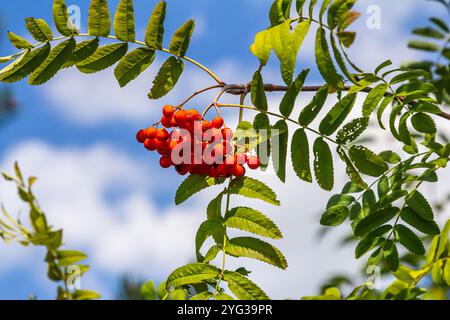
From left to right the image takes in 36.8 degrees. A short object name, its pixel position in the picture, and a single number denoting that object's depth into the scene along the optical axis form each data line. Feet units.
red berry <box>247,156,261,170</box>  6.57
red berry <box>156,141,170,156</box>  6.82
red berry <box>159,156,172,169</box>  6.86
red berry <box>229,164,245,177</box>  6.49
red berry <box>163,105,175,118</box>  6.77
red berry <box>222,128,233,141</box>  6.58
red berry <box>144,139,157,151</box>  6.83
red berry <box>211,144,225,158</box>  6.49
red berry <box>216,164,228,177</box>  6.48
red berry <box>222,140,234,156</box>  6.56
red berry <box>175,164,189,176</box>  6.73
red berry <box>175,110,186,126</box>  6.64
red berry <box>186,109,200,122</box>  6.64
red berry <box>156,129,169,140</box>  6.86
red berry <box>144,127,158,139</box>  6.83
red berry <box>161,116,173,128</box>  6.82
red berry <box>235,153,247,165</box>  6.54
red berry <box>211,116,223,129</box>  6.61
